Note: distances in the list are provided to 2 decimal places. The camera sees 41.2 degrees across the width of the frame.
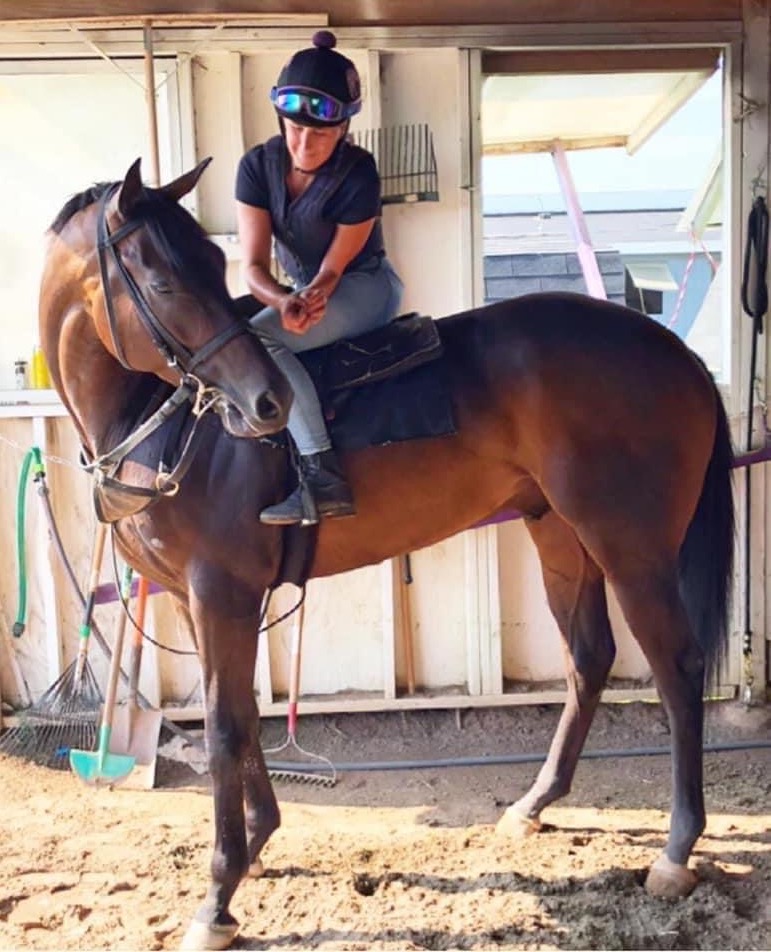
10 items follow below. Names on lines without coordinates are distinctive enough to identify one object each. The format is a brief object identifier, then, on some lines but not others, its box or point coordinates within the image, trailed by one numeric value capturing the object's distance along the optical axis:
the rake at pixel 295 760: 3.81
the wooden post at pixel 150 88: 3.47
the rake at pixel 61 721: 3.93
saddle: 2.80
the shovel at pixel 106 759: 3.72
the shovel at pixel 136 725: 3.85
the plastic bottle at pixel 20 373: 4.04
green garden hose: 3.94
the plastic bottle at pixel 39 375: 4.00
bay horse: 2.39
